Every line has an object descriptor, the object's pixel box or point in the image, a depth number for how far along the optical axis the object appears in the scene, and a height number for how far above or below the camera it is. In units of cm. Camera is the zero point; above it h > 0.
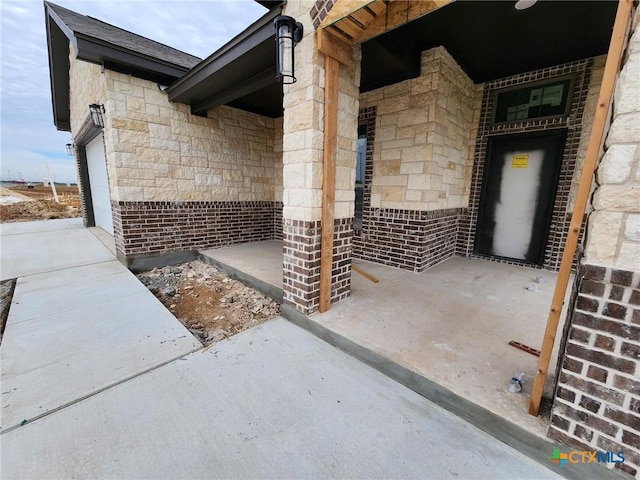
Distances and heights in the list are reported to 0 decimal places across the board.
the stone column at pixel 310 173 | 232 +19
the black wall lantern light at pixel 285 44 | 217 +121
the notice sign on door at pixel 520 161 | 421 +56
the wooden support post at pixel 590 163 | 108 +15
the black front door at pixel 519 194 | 404 +3
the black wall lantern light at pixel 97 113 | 420 +119
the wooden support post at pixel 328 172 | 236 +19
